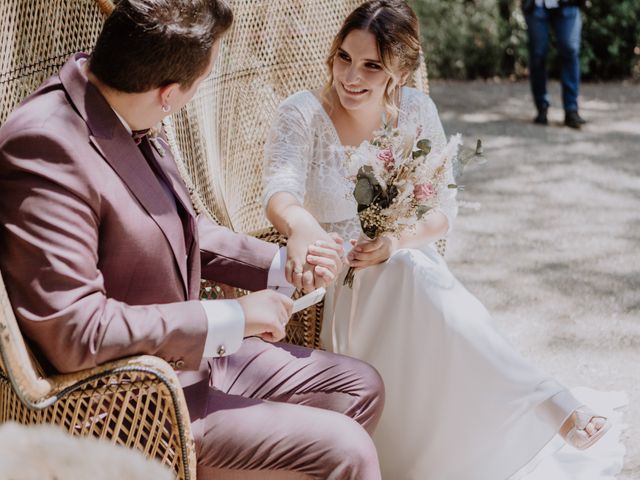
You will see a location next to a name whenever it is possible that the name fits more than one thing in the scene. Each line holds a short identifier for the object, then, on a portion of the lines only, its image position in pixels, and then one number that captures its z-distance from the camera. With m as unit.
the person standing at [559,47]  7.84
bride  2.61
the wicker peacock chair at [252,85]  3.14
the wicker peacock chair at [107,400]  1.73
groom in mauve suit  1.73
